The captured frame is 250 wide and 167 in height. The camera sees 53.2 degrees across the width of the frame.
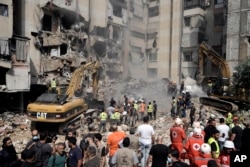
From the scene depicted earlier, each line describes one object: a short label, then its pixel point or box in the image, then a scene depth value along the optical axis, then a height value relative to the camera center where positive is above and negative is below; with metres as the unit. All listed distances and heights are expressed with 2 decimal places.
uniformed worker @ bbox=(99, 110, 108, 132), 13.25 -2.40
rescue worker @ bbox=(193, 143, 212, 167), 4.57 -1.46
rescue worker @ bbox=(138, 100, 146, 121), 16.09 -2.04
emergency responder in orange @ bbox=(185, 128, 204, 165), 5.12 -1.42
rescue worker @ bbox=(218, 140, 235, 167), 4.64 -1.46
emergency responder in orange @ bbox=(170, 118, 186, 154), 6.55 -1.55
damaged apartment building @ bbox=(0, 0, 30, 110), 17.44 +0.94
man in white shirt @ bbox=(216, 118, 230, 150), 6.79 -1.50
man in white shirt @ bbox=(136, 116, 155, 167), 6.61 -1.61
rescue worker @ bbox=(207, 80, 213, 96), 18.84 -0.82
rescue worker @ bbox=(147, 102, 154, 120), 15.71 -2.05
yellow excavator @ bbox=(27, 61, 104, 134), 12.76 -1.90
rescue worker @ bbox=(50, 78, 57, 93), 17.70 -0.83
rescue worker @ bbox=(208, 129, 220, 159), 4.89 -1.43
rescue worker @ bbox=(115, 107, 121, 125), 13.57 -2.22
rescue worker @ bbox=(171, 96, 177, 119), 15.84 -2.08
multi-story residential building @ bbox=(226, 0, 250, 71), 22.98 +4.33
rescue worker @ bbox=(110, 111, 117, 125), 13.57 -2.35
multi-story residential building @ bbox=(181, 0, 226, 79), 29.72 +5.93
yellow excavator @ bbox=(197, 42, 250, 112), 16.45 -0.91
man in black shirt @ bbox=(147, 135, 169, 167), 5.07 -1.59
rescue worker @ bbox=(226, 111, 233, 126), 11.14 -1.87
